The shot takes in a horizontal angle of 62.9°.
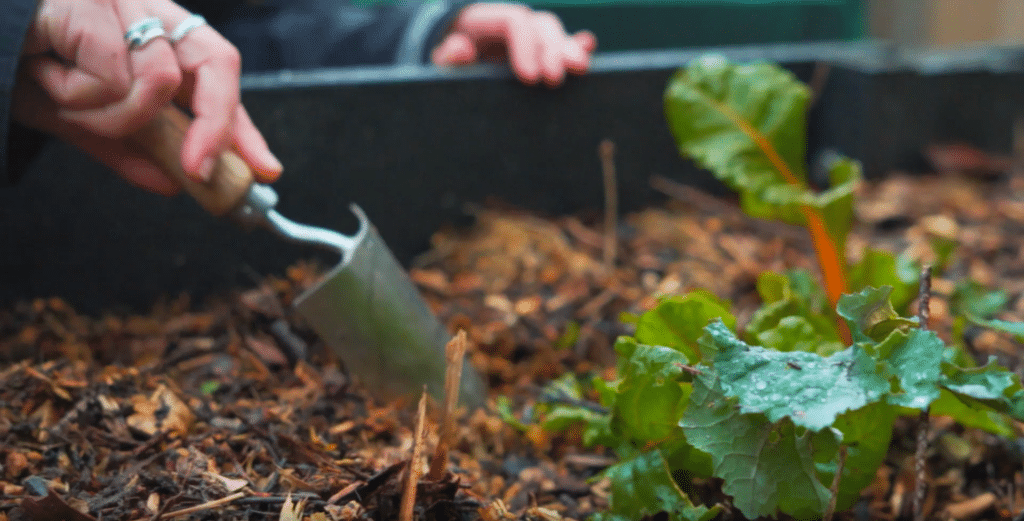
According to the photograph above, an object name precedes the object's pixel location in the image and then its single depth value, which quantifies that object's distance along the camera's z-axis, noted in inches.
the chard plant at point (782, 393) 27.3
